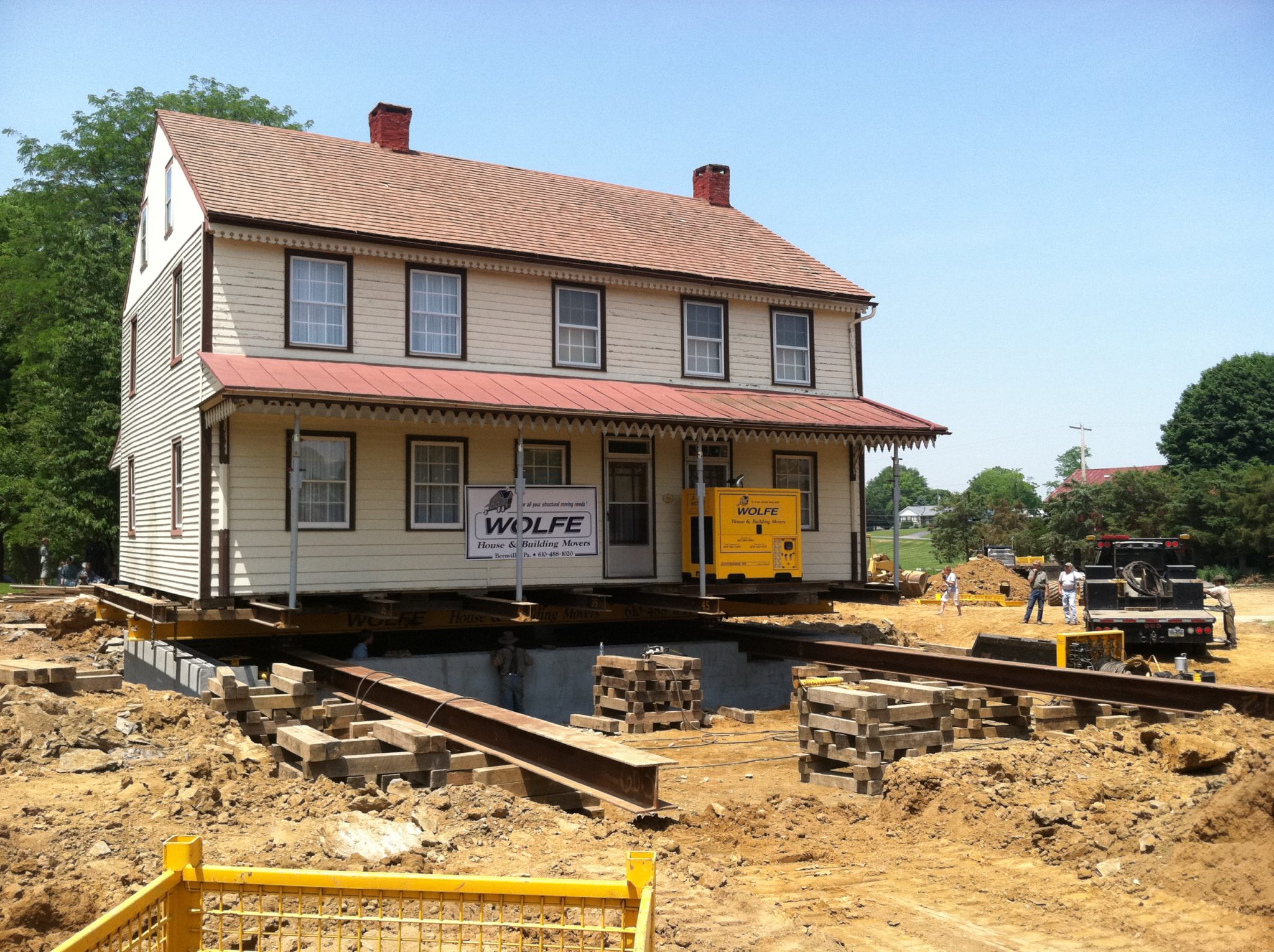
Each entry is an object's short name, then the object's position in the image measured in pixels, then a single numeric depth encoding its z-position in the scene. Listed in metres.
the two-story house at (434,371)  17.52
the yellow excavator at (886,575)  43.59
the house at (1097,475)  113.71
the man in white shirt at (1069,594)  30.05
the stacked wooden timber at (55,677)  13.02
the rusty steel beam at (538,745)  9.10
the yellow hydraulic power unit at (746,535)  19.97
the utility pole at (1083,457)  68.88
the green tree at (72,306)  33.97
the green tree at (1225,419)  71.44
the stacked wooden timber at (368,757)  10.17
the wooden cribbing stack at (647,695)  16.38
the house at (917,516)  182.19
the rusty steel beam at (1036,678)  13.05
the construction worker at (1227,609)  26.48
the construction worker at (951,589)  36.66
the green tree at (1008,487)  171.00
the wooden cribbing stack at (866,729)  11.59
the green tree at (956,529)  65.56
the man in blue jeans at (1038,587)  32.19
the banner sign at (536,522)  19.16
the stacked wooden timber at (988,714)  14.70
